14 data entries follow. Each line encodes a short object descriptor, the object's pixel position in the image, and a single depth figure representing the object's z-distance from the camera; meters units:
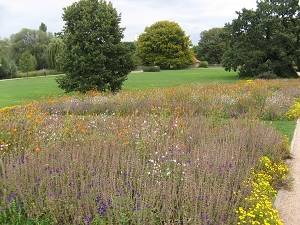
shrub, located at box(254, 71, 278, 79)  27.27
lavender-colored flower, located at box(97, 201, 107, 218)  3.04
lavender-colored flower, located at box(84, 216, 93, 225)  2.96
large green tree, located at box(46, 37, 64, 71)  53.66
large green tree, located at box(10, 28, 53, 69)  61.50
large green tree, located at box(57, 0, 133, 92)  15.39
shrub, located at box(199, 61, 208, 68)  70.38
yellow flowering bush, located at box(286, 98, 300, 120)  9.88
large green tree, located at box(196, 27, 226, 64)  75.50
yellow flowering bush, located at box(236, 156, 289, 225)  3.13
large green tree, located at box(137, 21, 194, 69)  66.81
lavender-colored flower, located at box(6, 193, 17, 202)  3.28
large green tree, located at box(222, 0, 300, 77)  28.55
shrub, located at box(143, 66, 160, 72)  56.41
